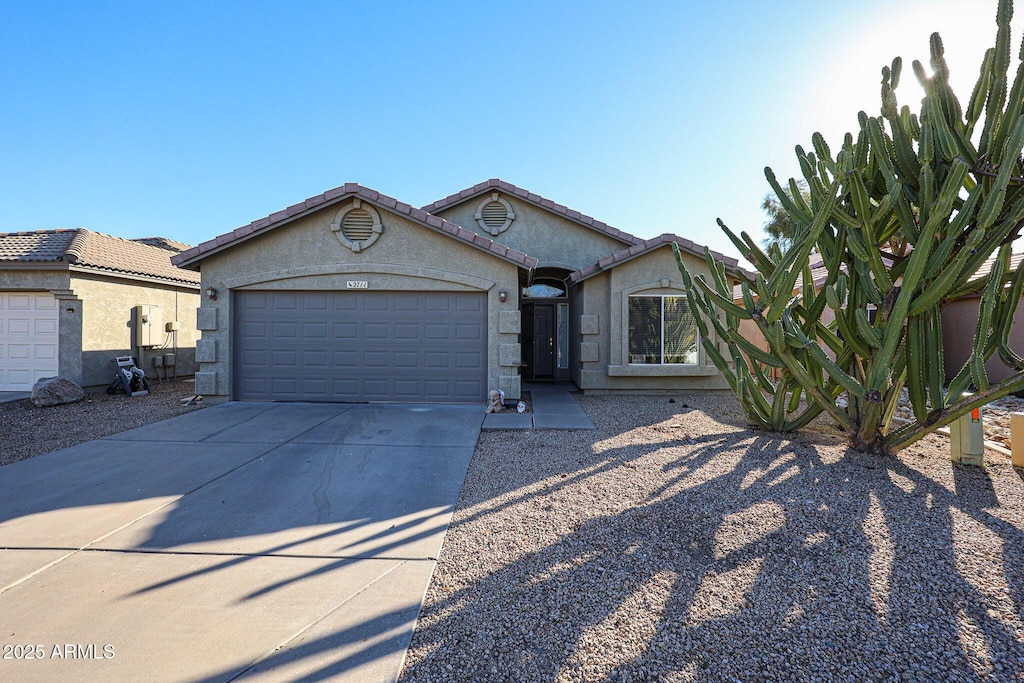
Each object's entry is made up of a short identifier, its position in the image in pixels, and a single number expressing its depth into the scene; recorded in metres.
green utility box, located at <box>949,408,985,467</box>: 5.52
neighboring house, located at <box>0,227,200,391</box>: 11.17
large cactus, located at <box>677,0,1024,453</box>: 5.05
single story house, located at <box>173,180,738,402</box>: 9.74
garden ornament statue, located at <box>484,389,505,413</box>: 9.12
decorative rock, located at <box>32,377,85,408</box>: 9.80
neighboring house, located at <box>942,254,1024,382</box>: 12.03
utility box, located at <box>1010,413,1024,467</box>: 5.60
